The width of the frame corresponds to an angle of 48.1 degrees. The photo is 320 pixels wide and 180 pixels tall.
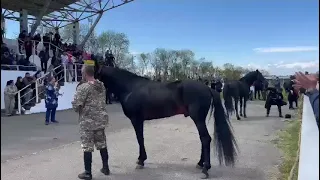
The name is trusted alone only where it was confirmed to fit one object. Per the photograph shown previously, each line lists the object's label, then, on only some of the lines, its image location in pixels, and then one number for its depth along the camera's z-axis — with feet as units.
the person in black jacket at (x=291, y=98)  57.75
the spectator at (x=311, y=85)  6.21
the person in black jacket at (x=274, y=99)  45.74
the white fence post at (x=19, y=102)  50.82
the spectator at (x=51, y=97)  38.96
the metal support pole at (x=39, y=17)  74.95
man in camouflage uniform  16.57
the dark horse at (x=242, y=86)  42.94
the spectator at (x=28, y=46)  65.20
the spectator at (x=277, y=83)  69.95
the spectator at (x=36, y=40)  68.41
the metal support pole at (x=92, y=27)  92.44
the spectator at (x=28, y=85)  53.36
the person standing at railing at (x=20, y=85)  52.29
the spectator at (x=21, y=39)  67.45
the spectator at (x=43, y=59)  65.10
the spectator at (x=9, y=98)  48.98
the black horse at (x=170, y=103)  18.21
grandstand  55.11
